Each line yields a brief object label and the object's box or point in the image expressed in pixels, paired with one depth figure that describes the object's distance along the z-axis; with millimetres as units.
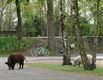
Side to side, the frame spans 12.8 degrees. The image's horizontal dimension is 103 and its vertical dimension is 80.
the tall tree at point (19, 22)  59972
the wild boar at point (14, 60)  30516
